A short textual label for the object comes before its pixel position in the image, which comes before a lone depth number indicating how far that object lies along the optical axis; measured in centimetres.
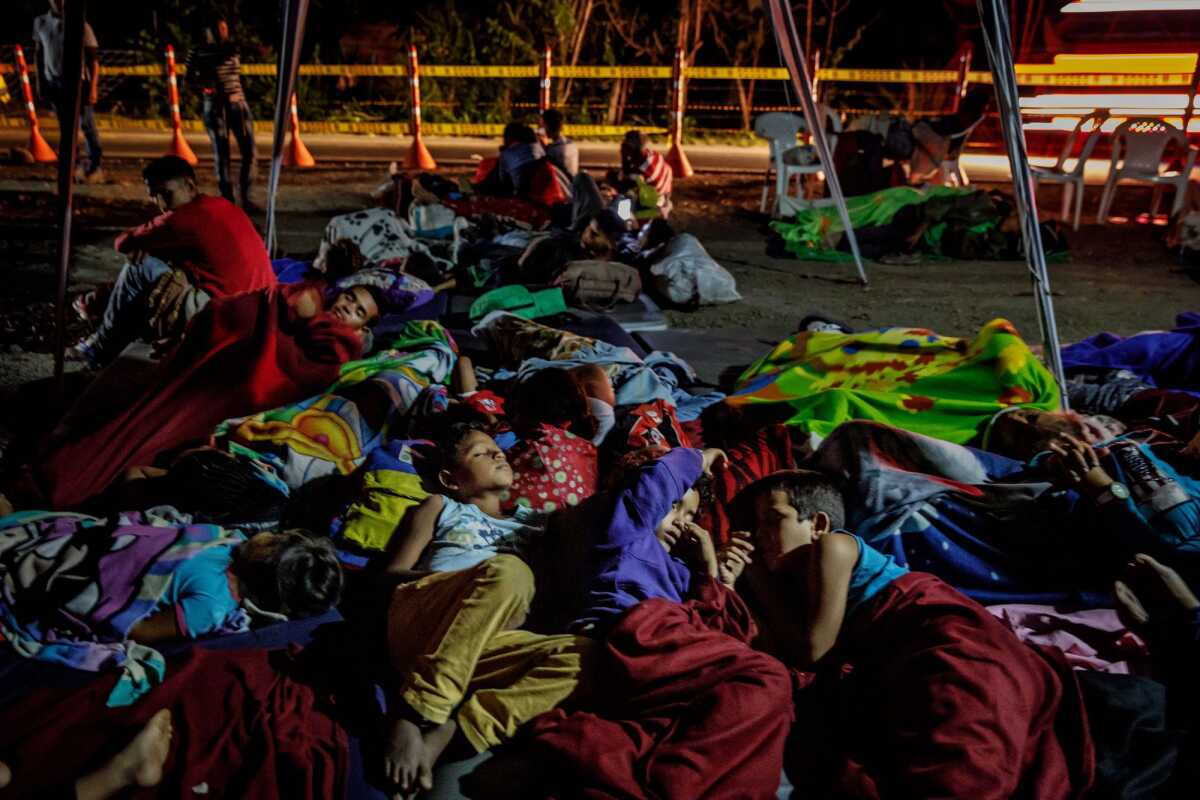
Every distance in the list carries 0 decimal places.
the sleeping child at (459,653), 200
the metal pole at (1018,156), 342
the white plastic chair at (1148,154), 761
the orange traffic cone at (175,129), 1045
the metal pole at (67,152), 296
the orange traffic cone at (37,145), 1022
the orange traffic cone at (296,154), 1053
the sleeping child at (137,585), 233
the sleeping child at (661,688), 183
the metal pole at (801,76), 474
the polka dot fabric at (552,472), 287
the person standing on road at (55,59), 814
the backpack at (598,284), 528
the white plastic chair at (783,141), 830
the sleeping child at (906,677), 178
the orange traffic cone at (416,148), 1071
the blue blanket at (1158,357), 390
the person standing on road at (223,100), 737
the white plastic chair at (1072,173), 759
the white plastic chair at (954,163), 826
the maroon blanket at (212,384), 313
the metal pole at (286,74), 469
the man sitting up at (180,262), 404
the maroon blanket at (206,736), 188
